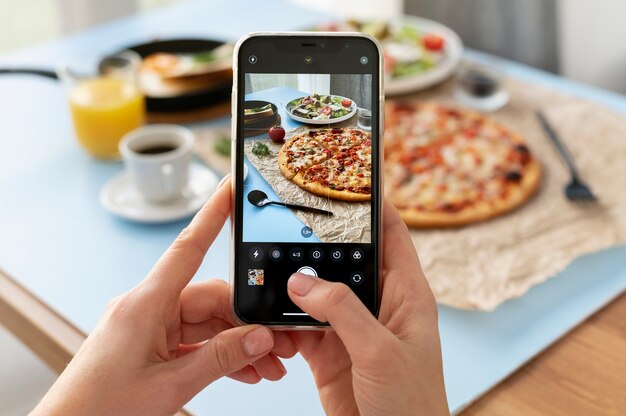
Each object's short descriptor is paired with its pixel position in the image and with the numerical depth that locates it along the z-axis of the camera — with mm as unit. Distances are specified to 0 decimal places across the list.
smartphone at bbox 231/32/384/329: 856
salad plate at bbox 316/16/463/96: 1720
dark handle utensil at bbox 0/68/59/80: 1562
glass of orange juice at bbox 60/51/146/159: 1489
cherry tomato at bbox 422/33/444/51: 1831
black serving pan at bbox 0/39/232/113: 1586
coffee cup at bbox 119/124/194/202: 1321
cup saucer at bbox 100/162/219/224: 1318
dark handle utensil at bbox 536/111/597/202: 1341
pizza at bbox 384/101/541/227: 1323
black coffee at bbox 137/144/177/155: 1385
